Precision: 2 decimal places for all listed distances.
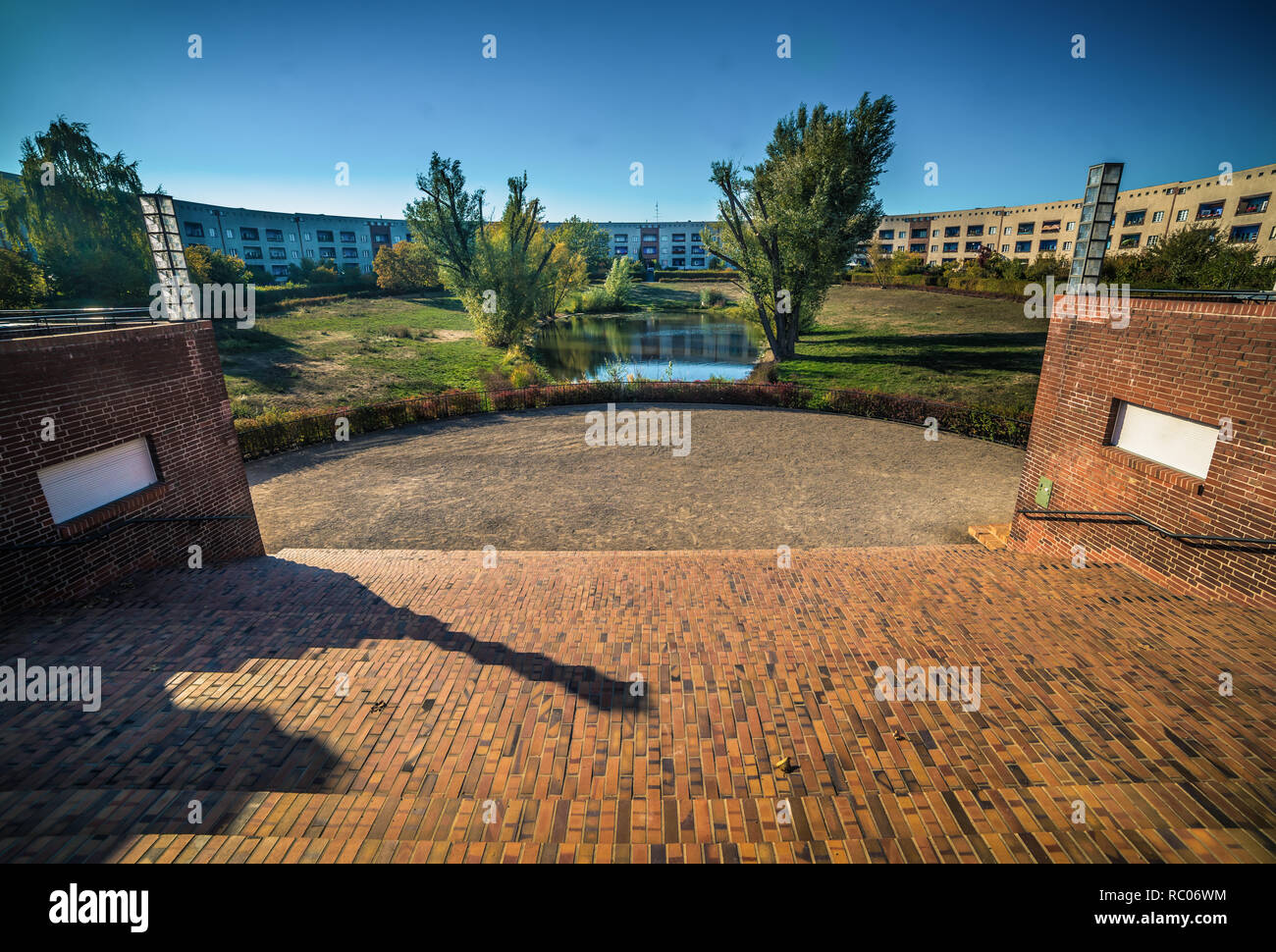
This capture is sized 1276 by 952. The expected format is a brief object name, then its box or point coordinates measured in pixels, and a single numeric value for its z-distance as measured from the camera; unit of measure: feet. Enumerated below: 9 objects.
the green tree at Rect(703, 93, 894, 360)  94.07
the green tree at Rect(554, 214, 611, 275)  150.00
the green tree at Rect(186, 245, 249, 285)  124.45
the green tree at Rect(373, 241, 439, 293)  213.66
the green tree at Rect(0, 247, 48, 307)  87.04
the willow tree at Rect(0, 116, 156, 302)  99.09
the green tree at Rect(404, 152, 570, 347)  104.22
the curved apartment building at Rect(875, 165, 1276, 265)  150.51
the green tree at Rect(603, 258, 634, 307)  210.38
